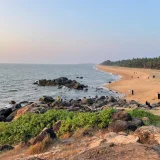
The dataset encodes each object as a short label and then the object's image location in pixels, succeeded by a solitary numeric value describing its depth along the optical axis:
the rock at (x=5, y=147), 9.14
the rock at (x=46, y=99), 31.33
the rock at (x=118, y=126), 8.68
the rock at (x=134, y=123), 8.81
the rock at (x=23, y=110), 19.36
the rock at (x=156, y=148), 6.12
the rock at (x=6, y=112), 21.41
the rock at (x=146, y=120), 10.54
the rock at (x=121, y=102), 25.30
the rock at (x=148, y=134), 7.10
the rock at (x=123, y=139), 7.11
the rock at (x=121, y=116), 9.73
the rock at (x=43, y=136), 8.19
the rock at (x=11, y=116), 19.20
